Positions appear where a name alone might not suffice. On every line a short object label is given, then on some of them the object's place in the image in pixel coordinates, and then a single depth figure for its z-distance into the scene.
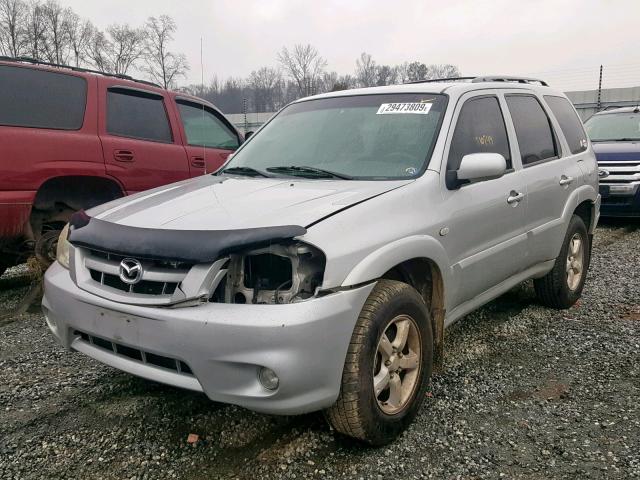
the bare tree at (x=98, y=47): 50.53
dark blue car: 8.38
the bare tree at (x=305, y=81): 55.91
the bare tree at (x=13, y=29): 46.00
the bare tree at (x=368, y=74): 62.34
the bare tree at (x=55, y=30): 48.88
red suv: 4.27
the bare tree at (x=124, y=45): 51.12
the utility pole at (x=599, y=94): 17.82
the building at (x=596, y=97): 19.91
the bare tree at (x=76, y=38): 50.53
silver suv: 2.22
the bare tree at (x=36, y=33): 46.39
